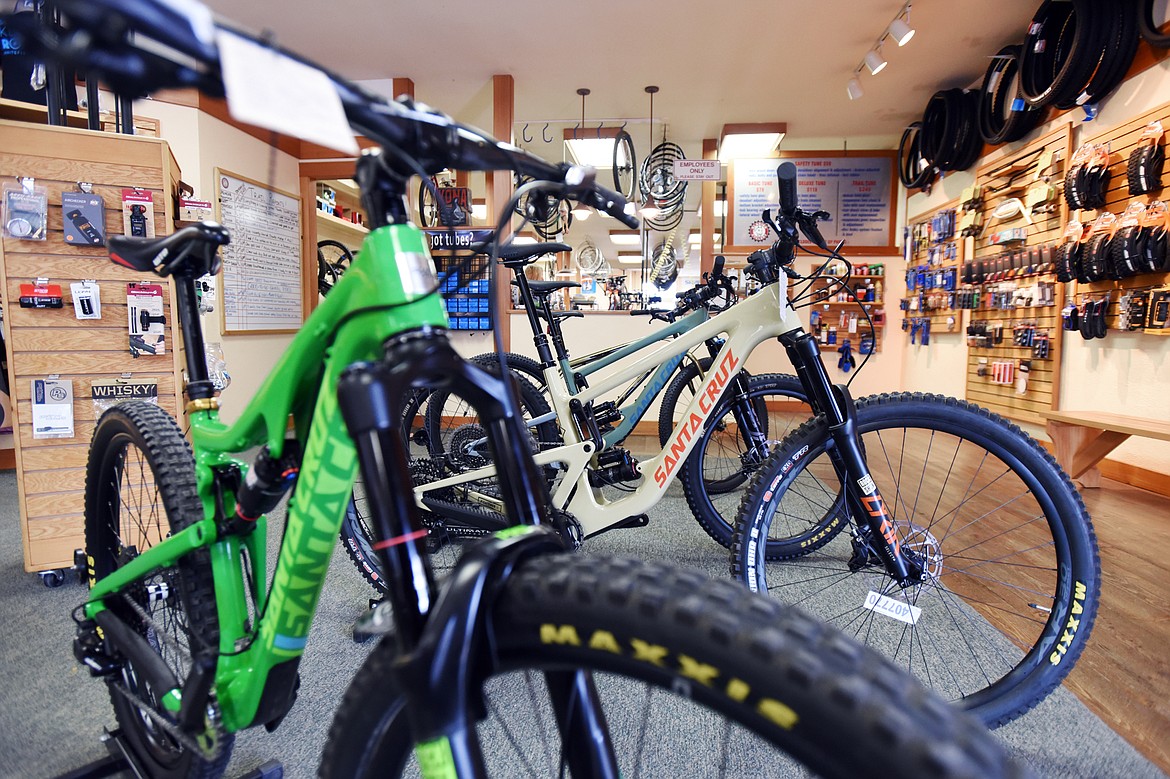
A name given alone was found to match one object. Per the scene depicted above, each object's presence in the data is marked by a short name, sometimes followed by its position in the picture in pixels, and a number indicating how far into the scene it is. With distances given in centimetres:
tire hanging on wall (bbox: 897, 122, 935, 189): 508
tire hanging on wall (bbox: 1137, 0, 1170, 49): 287
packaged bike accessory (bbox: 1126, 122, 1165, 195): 287
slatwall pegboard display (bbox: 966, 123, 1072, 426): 373
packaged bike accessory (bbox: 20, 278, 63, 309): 177
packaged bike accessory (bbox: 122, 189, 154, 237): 188
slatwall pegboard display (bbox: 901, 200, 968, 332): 480
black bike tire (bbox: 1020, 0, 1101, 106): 318
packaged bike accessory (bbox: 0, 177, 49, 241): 173
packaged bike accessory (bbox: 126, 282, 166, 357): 189
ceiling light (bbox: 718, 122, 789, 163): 534
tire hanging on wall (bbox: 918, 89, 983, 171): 449
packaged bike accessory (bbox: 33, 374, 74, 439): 181
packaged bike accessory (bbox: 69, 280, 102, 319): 183
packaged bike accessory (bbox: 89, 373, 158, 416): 188
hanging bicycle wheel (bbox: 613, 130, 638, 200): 516
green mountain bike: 36
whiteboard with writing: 394
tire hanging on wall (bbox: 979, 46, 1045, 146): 389
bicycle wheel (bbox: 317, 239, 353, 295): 494
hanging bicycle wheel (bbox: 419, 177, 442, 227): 411
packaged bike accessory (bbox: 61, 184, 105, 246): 180
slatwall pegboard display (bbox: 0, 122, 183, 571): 178
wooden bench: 270
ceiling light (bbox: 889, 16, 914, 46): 348
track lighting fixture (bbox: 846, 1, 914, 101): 349
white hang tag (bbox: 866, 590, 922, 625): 118
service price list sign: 567
